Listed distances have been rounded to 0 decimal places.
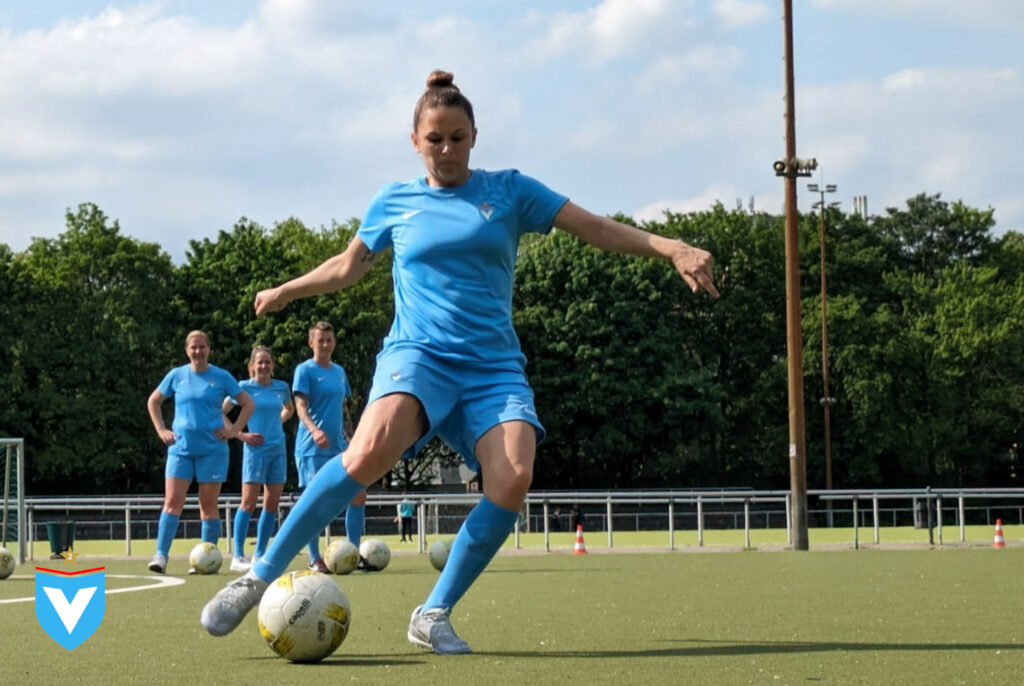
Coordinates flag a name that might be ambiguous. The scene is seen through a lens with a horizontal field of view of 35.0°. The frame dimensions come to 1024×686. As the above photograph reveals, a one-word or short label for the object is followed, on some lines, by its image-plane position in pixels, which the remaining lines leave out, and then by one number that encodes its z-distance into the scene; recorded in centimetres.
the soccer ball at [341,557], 1522
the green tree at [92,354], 5794
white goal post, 2061
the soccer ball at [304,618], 661
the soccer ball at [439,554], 1603
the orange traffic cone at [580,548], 2386
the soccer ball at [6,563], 1498
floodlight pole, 6039
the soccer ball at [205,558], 1573
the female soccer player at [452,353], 685
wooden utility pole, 2538
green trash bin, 2232
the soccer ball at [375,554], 1644
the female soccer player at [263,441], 1567
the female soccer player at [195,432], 1548
